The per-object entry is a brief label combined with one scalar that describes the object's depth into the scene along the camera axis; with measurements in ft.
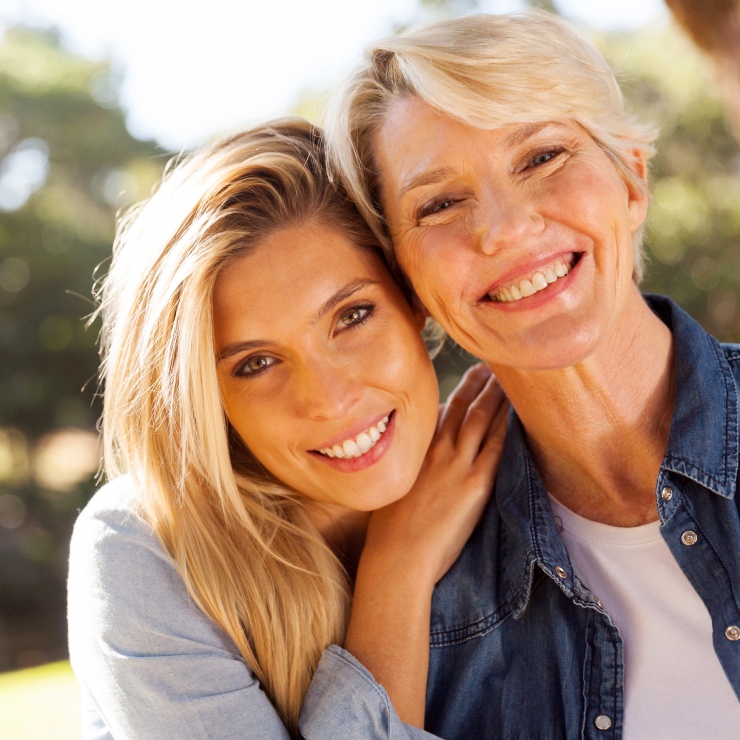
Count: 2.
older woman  6.96
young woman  7.27
